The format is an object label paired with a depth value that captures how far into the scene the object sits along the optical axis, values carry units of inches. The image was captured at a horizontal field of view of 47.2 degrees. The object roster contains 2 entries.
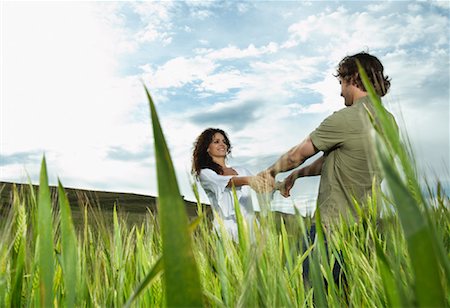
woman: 125.7
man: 93.2
